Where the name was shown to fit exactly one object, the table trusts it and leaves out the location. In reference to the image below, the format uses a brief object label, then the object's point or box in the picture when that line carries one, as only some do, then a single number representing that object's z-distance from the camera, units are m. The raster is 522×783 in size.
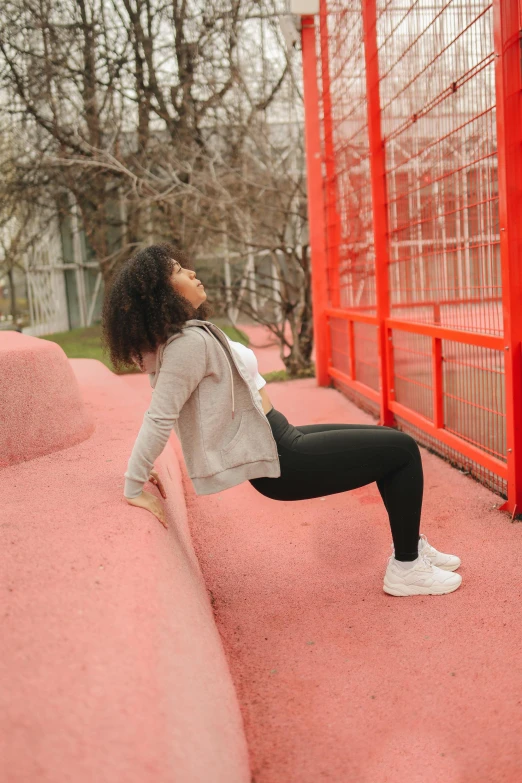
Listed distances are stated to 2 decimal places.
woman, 3.00
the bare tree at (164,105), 11.77
